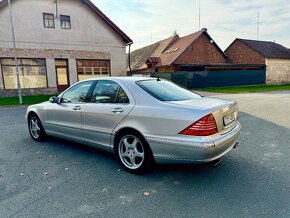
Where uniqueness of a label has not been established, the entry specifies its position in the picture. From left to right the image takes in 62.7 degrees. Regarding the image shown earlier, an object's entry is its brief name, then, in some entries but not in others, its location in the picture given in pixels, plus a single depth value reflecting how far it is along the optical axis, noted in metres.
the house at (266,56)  34.07
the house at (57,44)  17.95
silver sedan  3.20
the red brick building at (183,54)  29.83
